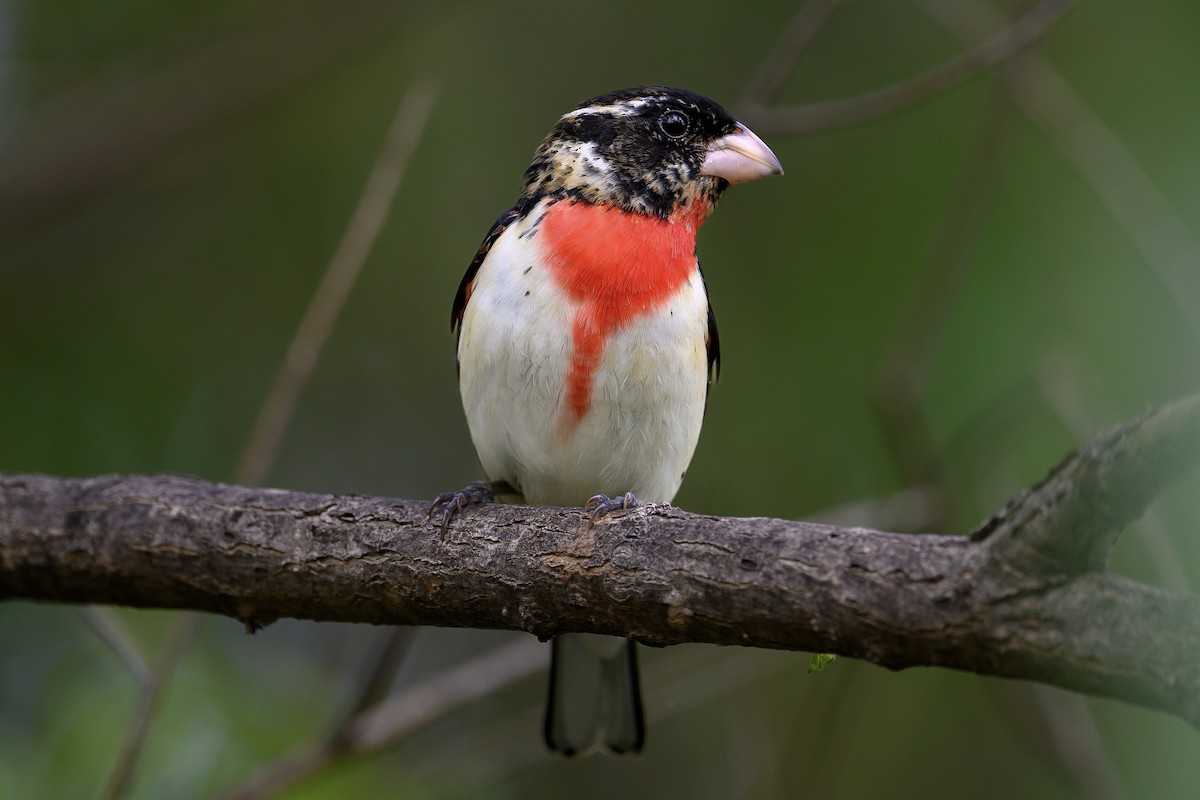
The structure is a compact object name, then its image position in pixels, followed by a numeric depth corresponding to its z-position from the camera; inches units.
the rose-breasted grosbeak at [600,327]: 261.6
